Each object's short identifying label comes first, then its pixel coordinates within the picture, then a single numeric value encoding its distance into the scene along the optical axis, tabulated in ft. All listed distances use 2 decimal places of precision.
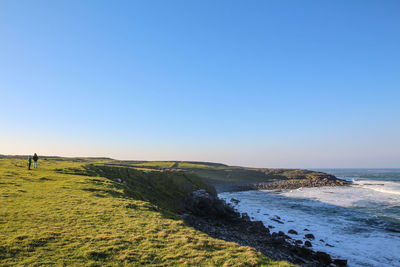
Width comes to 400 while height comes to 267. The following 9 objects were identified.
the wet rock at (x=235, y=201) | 170.47
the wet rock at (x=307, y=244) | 74.49
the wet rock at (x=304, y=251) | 65.36
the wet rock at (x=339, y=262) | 60.95
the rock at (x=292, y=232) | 89.45
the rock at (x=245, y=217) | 109.99
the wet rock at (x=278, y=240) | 72.53
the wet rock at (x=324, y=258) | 61.62
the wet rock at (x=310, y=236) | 82.93
